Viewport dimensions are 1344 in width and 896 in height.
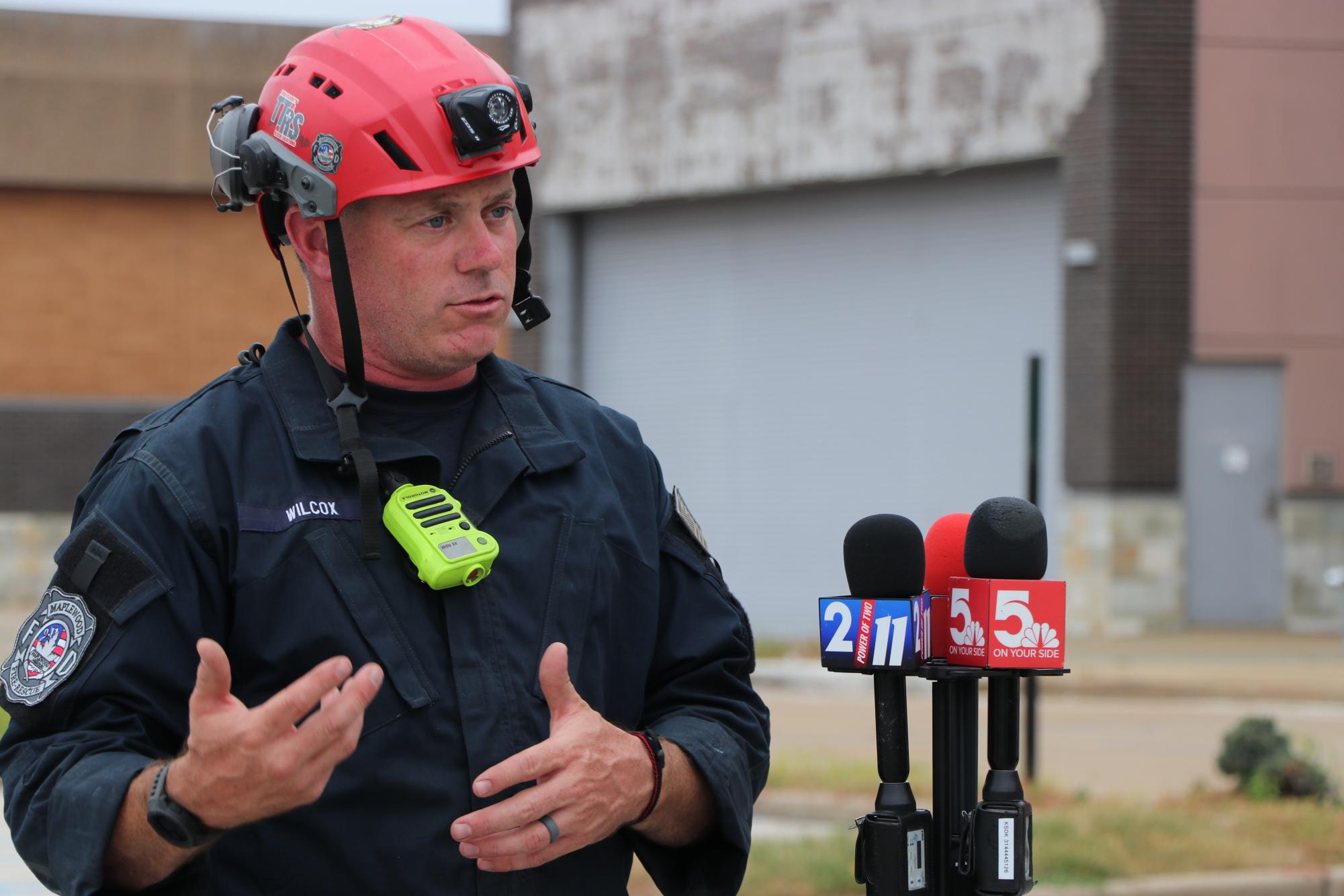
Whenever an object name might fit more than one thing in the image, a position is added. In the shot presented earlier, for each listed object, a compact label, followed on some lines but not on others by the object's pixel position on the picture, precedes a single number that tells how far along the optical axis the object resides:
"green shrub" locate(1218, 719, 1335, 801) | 17.25
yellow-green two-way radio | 4.75
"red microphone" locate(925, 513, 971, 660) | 5.74
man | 4.47
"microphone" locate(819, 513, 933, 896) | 5.20
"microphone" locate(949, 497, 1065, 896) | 5.21
